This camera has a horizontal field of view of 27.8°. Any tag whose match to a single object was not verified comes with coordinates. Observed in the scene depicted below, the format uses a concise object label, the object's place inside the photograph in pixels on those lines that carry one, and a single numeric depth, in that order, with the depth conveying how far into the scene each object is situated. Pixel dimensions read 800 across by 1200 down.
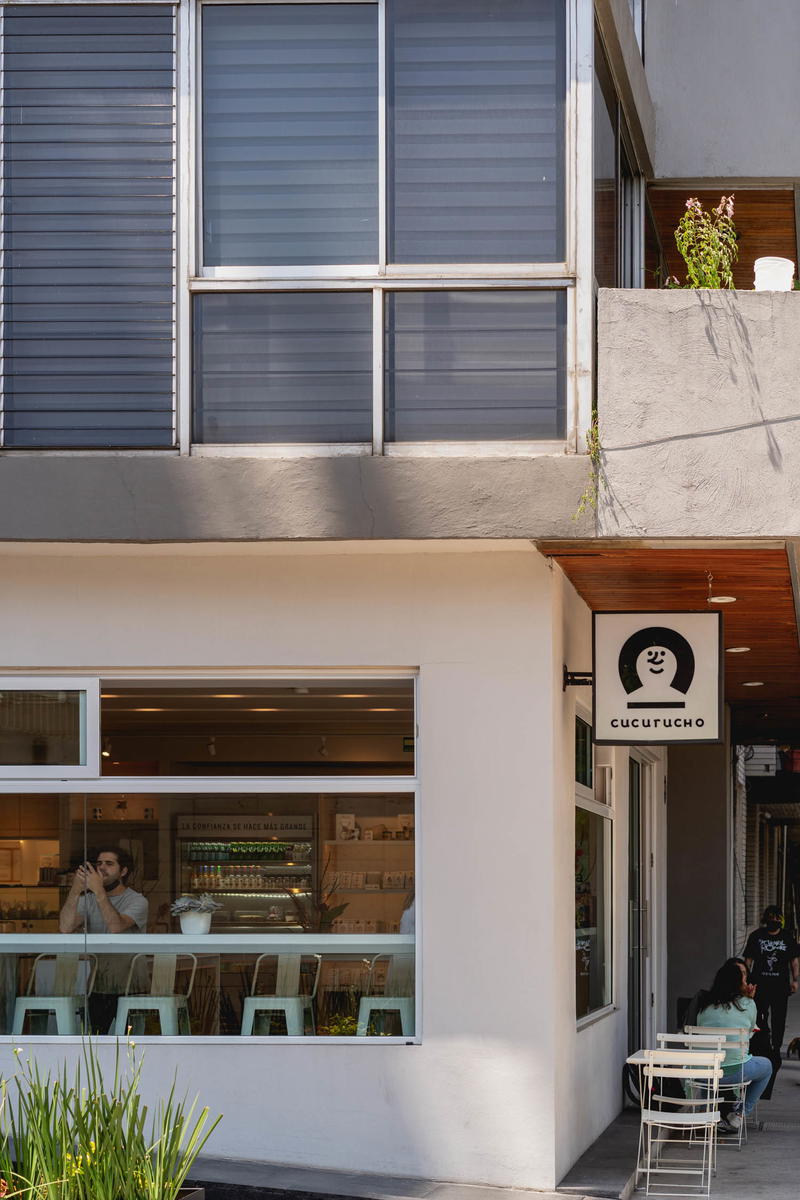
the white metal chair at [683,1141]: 8.88
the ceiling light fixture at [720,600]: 10.05
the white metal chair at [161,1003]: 8.59
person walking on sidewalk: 14.96
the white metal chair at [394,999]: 8.50
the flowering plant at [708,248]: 8.26
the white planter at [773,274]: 8.19
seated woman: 11.05
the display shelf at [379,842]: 8.59
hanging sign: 8.86
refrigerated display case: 8.62
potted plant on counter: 8.63
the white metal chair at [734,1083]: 10.77
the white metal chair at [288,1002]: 8.55
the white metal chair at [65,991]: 8.65
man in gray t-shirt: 8.65
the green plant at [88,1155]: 5.35
